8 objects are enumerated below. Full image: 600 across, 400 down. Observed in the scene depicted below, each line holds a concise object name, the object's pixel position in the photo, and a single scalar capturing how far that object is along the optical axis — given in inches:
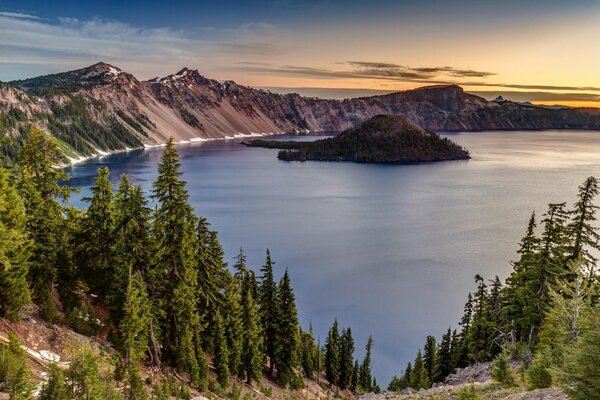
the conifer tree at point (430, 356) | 2208.5
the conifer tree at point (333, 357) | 2162.9
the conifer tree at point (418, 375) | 2040.2
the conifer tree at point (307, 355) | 2086.6
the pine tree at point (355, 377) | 2410.2
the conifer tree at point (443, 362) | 2126.0
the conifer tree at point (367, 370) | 2465.6
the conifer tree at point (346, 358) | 2225.6
